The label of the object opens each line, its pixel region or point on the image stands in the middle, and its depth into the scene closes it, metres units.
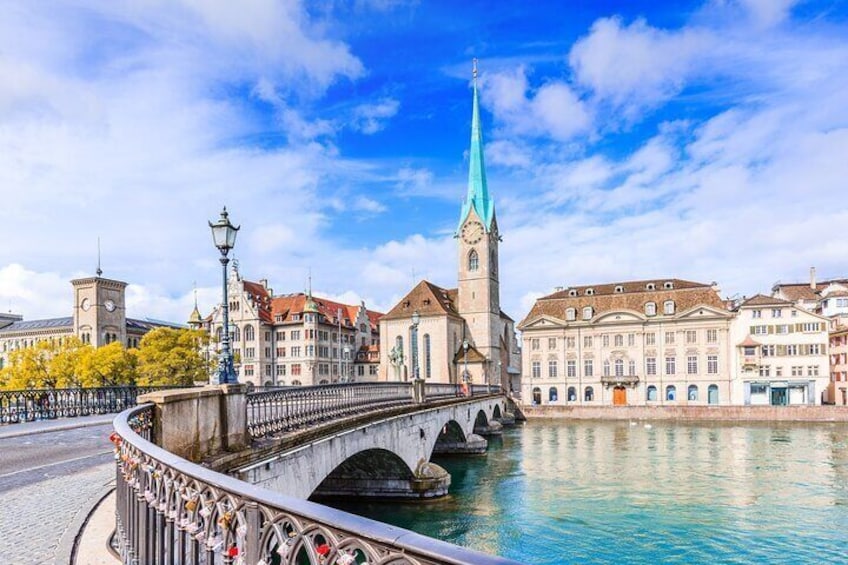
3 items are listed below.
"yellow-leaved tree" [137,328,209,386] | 47.97
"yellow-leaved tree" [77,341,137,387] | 49.75
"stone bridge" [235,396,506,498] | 12.97
